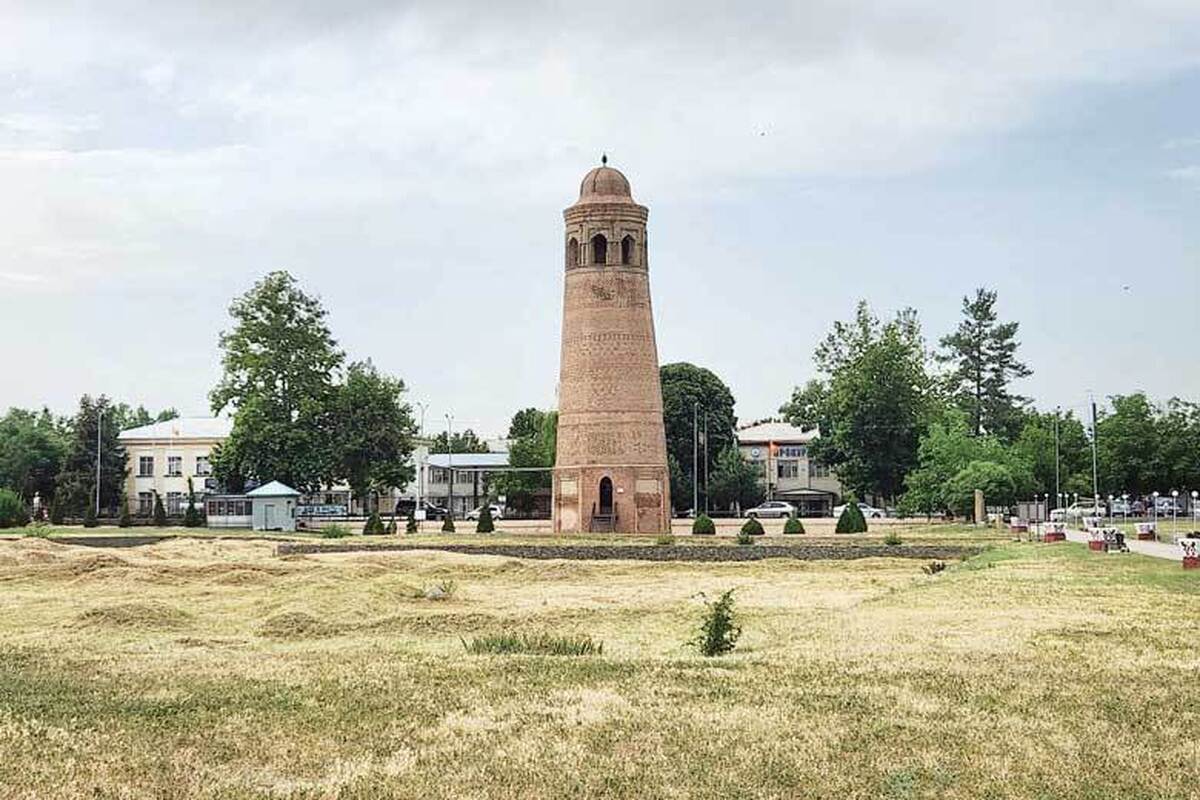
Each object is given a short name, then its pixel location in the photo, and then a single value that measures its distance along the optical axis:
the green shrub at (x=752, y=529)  46.92
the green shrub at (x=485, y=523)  53.75
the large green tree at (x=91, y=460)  79.56
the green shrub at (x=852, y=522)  51.06
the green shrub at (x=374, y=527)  52.23
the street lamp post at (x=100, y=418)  79.76
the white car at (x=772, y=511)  80.04
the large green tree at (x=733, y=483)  82.75
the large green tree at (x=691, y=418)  80.50
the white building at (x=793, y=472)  99.62
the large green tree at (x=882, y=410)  69.38
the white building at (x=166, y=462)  87.31
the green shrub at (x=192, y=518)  61.43
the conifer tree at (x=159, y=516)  61.81
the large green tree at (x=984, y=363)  85.94
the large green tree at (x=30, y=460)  83.56
